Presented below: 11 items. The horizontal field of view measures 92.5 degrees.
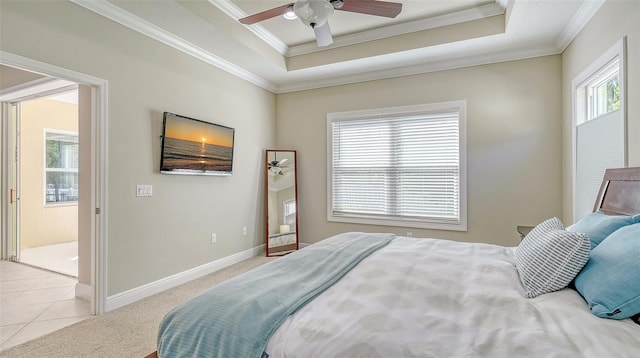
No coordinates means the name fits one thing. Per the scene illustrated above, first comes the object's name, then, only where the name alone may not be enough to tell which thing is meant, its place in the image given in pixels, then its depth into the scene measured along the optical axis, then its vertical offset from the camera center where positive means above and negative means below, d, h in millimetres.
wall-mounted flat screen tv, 3334 +399
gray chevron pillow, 1407 -396
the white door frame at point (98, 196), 2738 -139
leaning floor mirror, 4906 -293
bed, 1022 -523
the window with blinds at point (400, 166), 4129 +195
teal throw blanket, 1161 -543
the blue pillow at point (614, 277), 1135 -395
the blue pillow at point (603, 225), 1575 -251
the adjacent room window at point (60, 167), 5648 +259
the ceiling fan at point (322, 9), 2145 +1283
